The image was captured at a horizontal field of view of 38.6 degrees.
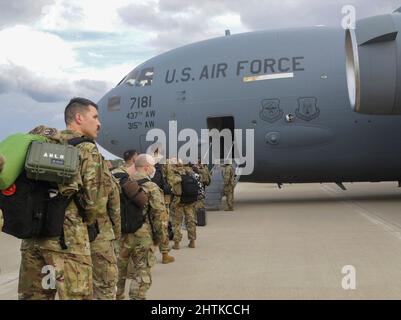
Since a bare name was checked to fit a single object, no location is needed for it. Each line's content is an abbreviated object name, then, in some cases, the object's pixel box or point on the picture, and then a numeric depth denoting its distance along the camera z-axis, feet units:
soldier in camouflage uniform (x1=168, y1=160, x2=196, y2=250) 31.58
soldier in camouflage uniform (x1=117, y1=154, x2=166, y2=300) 17.98
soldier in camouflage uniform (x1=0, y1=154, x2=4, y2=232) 11.10
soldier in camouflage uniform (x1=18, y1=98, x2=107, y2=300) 12.00
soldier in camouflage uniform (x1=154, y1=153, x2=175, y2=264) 19.65
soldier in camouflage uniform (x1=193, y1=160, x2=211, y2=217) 43.03
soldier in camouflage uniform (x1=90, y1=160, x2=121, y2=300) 14.08
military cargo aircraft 51.88
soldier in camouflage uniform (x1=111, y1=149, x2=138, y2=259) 18.61
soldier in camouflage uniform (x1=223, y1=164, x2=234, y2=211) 54.39
